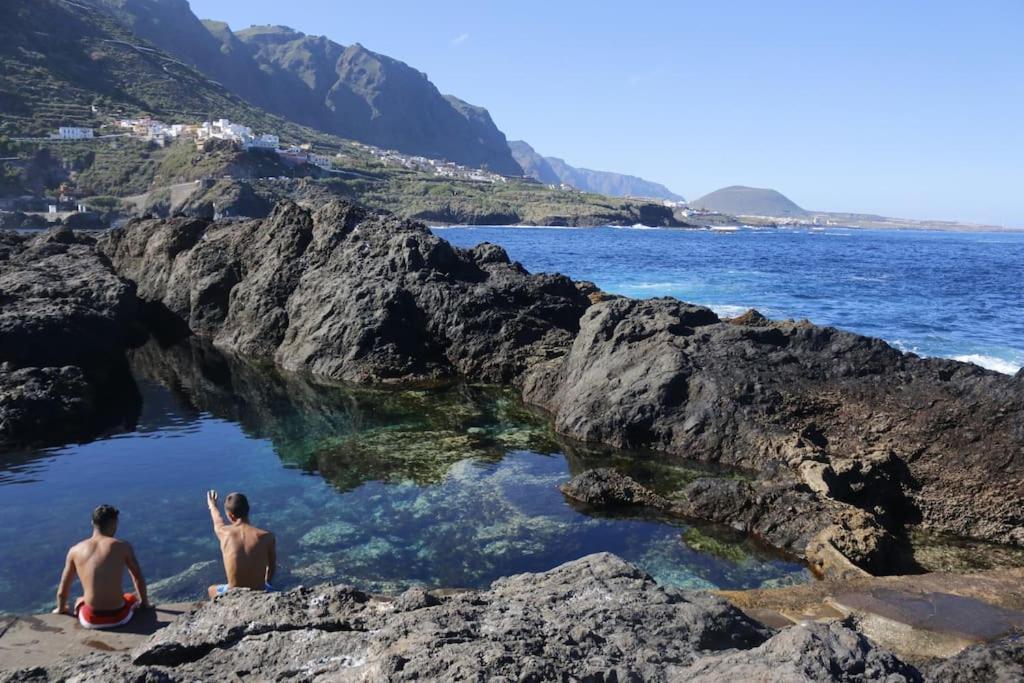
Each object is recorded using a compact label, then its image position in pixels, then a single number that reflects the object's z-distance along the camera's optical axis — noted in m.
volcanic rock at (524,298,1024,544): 11.68
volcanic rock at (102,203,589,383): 20.17
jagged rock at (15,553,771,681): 4.23
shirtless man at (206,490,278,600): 7.26
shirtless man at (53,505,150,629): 6.82
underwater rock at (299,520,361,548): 10.43
